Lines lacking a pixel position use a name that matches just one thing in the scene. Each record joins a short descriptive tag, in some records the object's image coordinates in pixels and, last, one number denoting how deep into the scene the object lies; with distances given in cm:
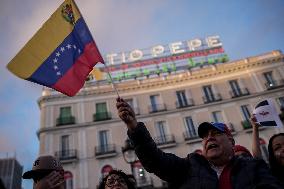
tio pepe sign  3400
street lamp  941
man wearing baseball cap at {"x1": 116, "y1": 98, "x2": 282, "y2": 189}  260
